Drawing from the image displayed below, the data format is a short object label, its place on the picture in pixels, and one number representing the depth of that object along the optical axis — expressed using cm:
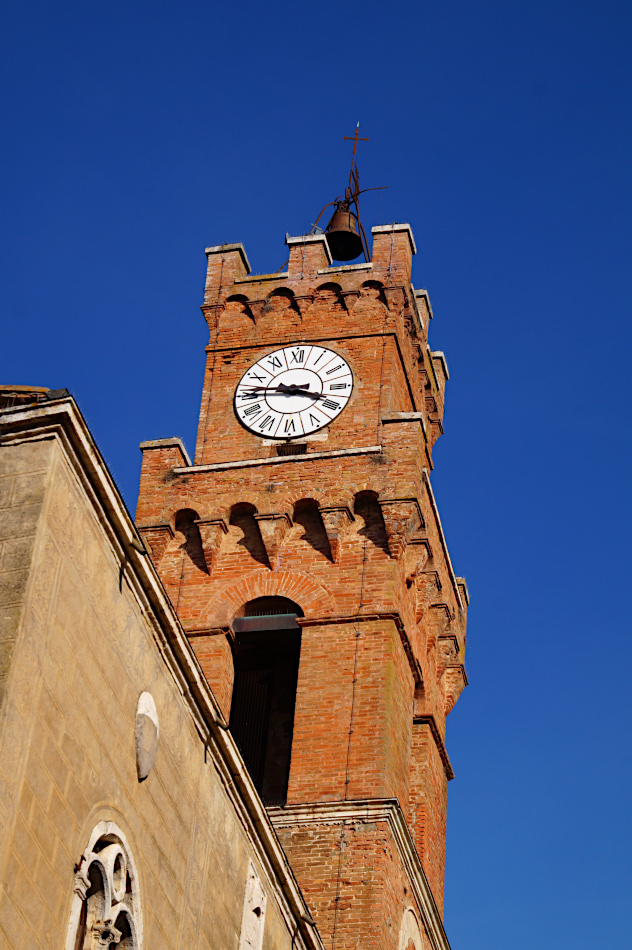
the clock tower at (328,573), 2439
